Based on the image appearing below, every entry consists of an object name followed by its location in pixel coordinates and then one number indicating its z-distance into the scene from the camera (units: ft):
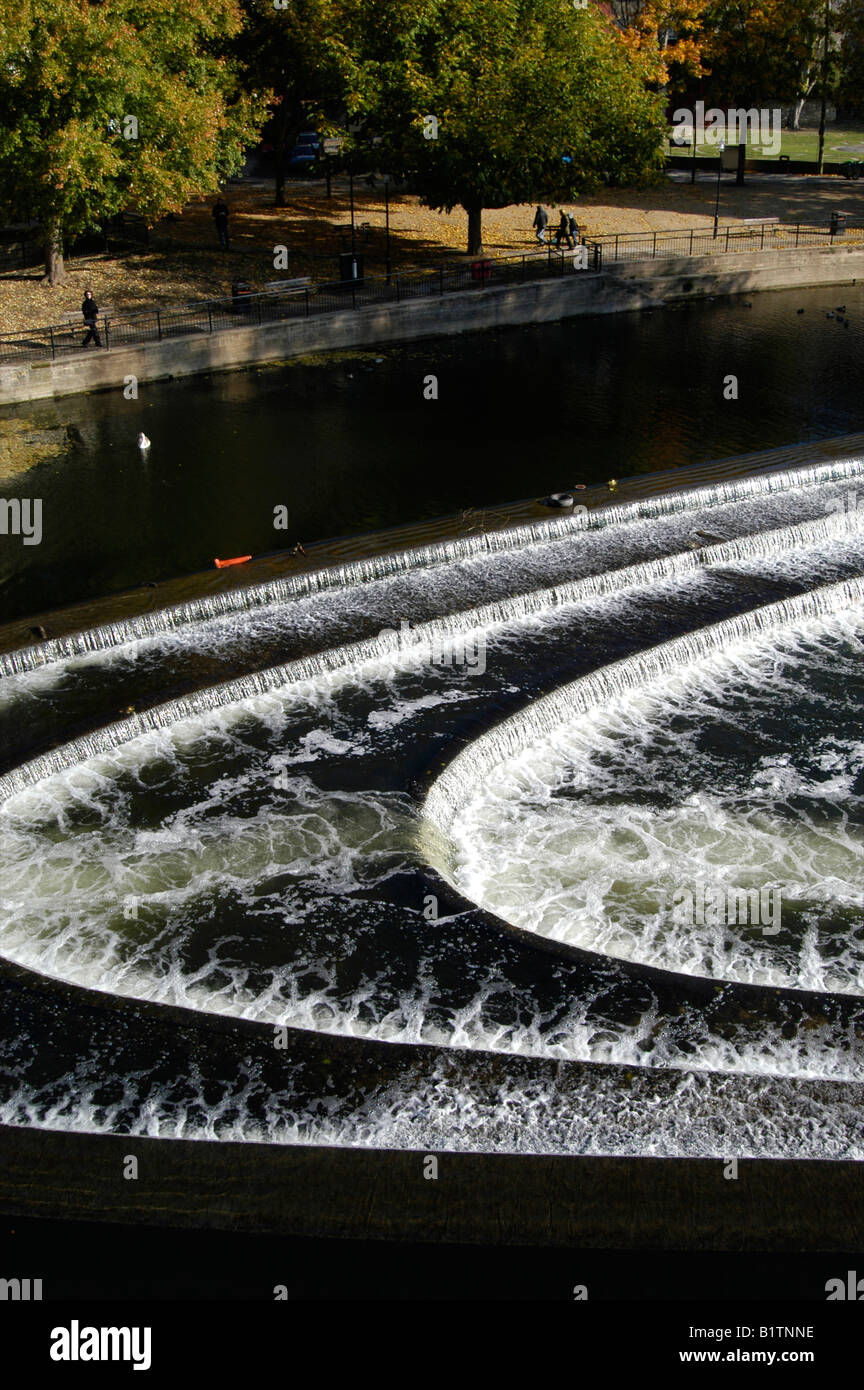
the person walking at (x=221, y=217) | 111.65
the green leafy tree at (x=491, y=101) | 101.60
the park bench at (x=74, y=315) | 95.00
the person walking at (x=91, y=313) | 87.30
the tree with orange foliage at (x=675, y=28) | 144.97
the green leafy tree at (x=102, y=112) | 84.48
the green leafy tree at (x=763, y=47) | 145.28
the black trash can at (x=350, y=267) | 102.27
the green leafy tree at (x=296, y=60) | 104.47
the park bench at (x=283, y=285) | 101.30
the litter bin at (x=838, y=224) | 125.08
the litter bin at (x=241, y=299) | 98.12
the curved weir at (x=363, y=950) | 31.32
